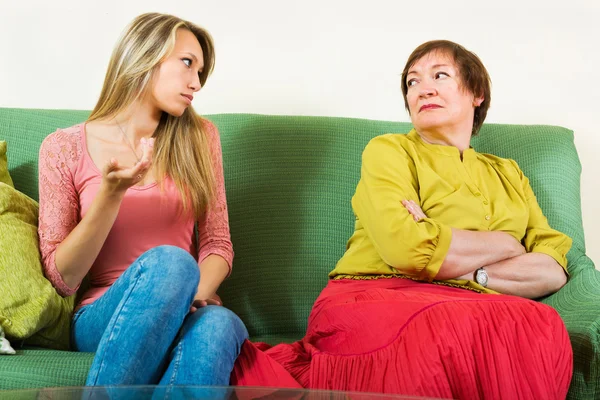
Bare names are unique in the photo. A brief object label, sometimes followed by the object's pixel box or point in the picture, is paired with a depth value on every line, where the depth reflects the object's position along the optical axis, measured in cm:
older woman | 150
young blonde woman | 151
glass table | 110
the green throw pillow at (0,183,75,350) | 167
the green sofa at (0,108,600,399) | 219
